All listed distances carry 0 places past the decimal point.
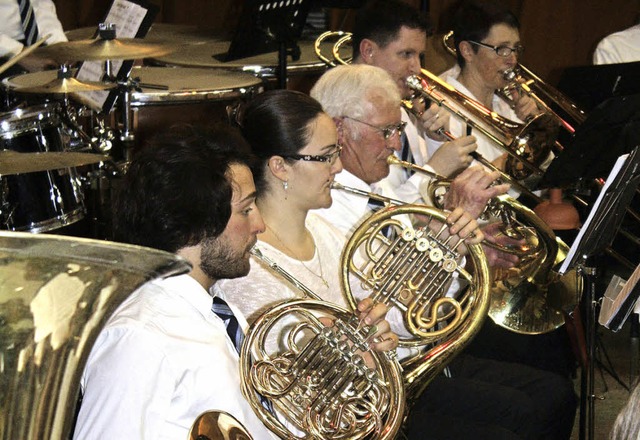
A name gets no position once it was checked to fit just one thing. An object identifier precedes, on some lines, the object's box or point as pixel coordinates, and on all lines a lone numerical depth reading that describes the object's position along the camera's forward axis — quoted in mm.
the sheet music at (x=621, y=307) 4016
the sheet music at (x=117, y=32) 6609
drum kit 5582
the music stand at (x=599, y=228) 4508
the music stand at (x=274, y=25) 7312
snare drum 6891
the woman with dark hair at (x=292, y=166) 4684
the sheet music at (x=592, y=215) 4477
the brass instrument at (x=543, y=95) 6402
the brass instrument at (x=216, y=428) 2900
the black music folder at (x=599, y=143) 5281
